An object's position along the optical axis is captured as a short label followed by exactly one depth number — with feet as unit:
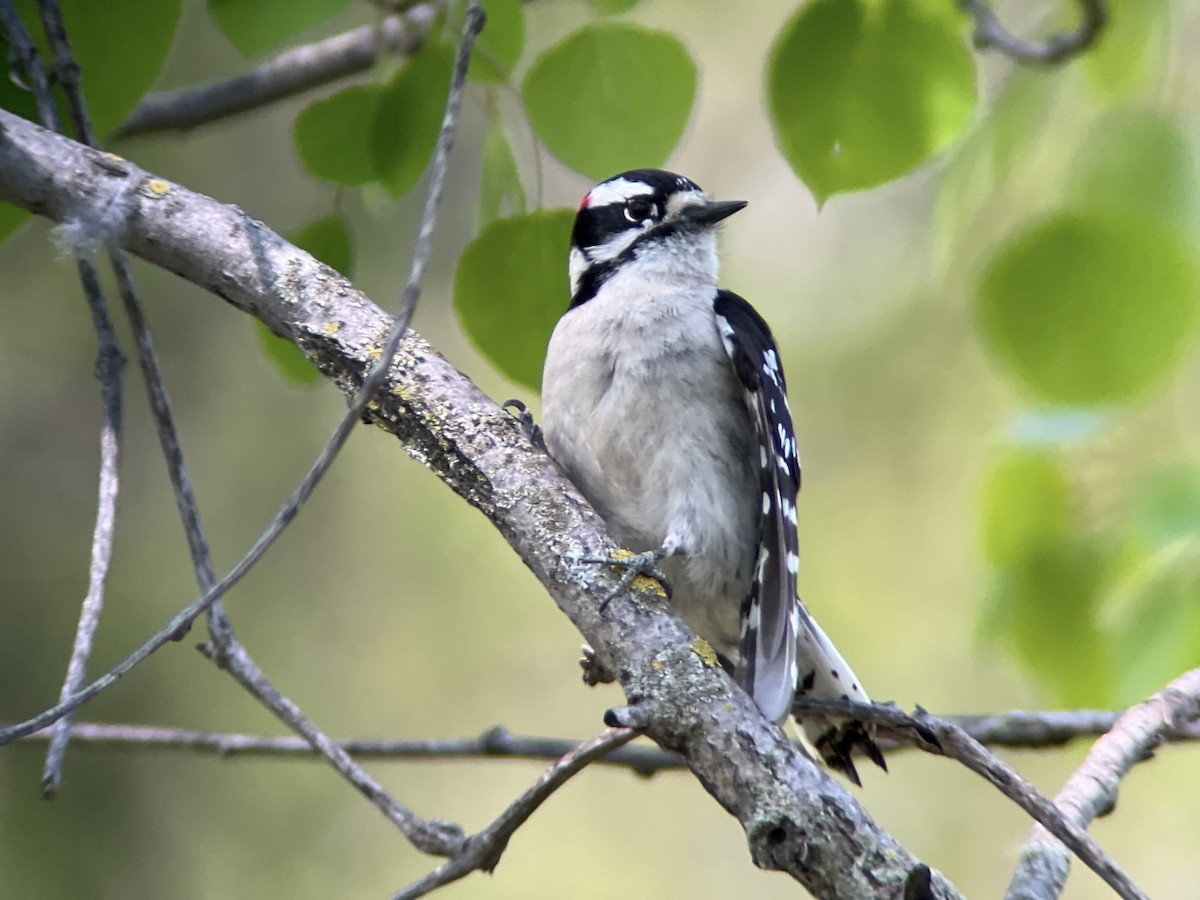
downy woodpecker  17.37
